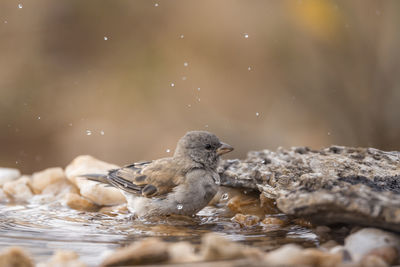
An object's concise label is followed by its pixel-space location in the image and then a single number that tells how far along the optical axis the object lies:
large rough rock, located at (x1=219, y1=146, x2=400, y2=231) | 4.92
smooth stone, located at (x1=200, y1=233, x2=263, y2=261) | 4.23
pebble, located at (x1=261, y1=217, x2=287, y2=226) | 6.80
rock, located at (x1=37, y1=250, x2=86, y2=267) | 4.20
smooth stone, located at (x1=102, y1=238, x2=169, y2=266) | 4.28
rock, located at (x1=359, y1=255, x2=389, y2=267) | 4.04
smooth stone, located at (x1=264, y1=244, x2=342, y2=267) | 3.82
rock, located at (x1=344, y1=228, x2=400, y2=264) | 4.77
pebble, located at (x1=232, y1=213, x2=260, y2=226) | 6.85
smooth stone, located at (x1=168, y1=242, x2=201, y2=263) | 4.31
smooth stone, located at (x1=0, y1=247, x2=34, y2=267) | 4.20
